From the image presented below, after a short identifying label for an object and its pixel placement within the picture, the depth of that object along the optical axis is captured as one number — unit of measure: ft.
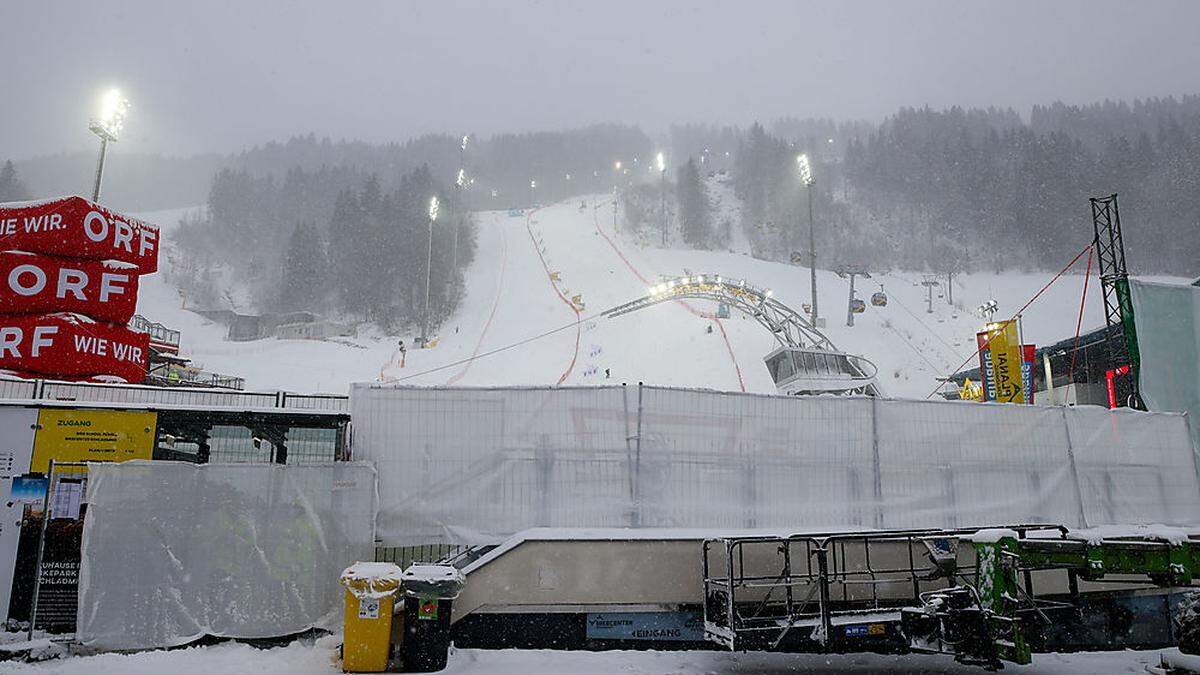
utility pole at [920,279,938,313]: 214.55
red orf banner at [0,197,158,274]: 39.47
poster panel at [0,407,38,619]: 27.09
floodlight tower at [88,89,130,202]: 66.13
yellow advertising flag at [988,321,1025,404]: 58.95
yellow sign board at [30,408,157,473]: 28.19
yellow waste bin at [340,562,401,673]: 22.72
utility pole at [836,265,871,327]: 183.38
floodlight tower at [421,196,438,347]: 163.71
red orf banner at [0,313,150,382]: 38.11
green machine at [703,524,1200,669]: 20.48
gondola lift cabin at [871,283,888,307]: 196.85
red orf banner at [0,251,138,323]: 38.86
